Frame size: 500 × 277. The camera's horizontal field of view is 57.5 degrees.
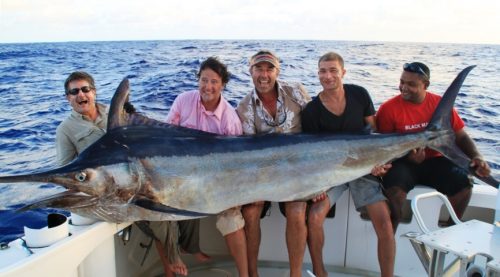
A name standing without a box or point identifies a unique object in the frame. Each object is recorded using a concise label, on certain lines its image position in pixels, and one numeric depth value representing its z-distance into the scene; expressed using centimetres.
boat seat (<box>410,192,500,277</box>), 168
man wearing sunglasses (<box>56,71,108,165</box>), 249
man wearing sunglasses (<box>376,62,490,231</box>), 260
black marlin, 195
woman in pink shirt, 259
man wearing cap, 265
